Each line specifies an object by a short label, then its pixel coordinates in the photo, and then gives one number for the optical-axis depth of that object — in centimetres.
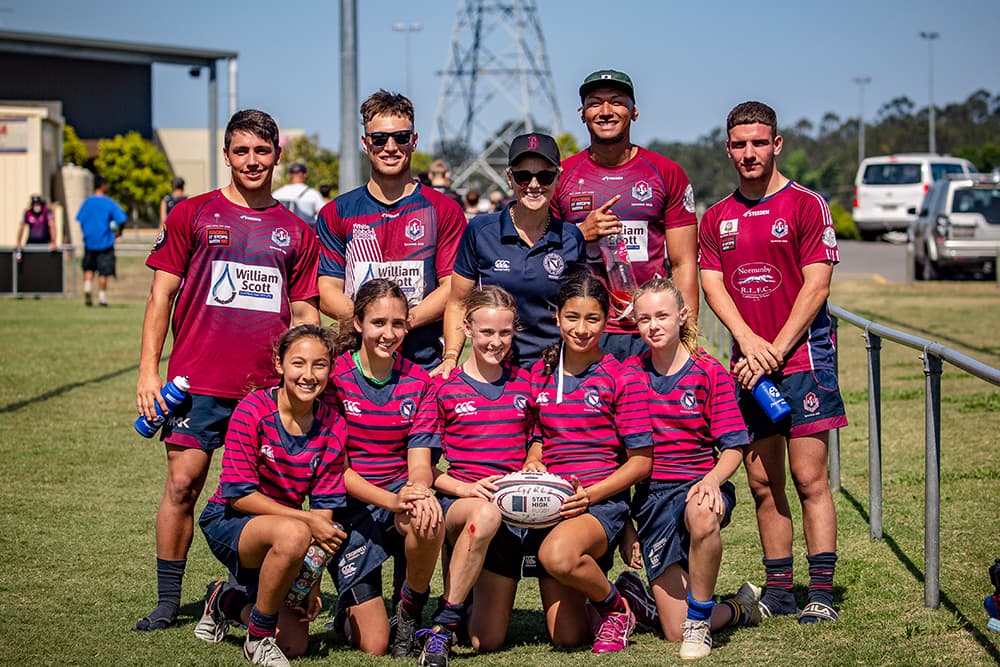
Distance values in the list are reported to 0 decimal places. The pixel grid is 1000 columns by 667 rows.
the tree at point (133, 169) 6544
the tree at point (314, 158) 5947
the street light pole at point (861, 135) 7352
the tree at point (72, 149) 6131
